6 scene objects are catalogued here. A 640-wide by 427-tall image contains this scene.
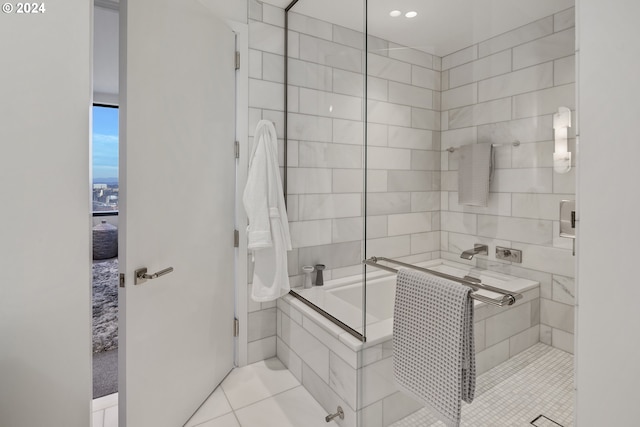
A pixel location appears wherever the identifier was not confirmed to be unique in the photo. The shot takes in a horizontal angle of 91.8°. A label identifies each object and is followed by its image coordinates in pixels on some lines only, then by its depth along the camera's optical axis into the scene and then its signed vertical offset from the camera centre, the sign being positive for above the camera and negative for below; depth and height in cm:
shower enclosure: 90 +15
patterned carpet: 231 -85
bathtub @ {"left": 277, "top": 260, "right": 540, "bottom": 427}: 100 -62
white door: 126 +0
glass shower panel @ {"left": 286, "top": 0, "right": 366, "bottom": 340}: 153 +30
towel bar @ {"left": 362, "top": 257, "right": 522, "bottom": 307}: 95 -26
